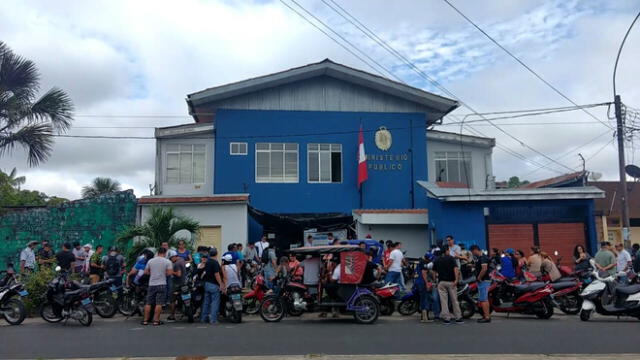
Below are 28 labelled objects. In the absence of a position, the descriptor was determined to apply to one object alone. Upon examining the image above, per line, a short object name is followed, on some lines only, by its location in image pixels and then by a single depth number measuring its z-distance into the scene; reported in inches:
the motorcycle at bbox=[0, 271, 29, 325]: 478.9
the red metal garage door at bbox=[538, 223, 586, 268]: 781.3
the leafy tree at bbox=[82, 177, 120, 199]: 1620.0
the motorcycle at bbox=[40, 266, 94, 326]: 469.4
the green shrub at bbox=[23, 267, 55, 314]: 515.8
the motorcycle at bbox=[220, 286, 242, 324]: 478.9
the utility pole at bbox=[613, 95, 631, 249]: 673.6
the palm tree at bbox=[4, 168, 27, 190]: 1399.9
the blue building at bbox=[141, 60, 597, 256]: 934.4
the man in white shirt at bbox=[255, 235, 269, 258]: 747.9
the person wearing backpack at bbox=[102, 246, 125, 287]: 539.6
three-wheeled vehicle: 469.4
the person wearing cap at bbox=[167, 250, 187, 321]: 492.7
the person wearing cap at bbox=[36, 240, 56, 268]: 581.7
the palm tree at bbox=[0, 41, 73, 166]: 687.1
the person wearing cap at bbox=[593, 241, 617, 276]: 548.2
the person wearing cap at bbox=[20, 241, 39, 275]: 596.6
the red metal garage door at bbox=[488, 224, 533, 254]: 784.3
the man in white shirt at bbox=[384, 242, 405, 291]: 584.1
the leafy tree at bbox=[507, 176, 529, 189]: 2143.6
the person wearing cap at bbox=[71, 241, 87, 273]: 592.1
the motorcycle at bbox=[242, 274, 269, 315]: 508.4
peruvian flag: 932.0
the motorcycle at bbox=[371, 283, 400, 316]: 490.9
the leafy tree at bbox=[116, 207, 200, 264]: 591.2
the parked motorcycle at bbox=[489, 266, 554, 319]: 491.2
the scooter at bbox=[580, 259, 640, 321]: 468.4
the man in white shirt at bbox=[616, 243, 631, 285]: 570.4
